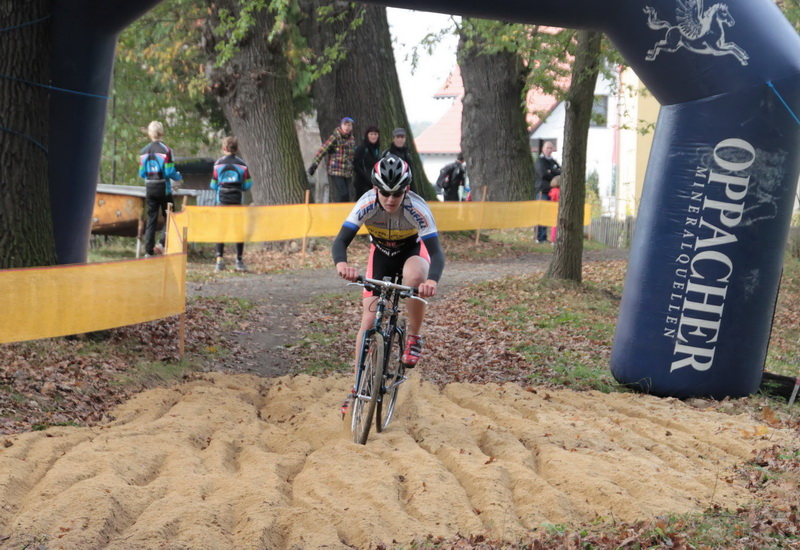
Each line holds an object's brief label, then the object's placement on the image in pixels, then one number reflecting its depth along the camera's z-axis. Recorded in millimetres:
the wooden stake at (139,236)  18188
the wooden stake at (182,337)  10562
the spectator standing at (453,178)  25109
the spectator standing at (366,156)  17984
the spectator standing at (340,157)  19309
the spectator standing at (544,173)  23938
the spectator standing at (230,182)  17562
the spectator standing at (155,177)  16391
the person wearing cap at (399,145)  17328
